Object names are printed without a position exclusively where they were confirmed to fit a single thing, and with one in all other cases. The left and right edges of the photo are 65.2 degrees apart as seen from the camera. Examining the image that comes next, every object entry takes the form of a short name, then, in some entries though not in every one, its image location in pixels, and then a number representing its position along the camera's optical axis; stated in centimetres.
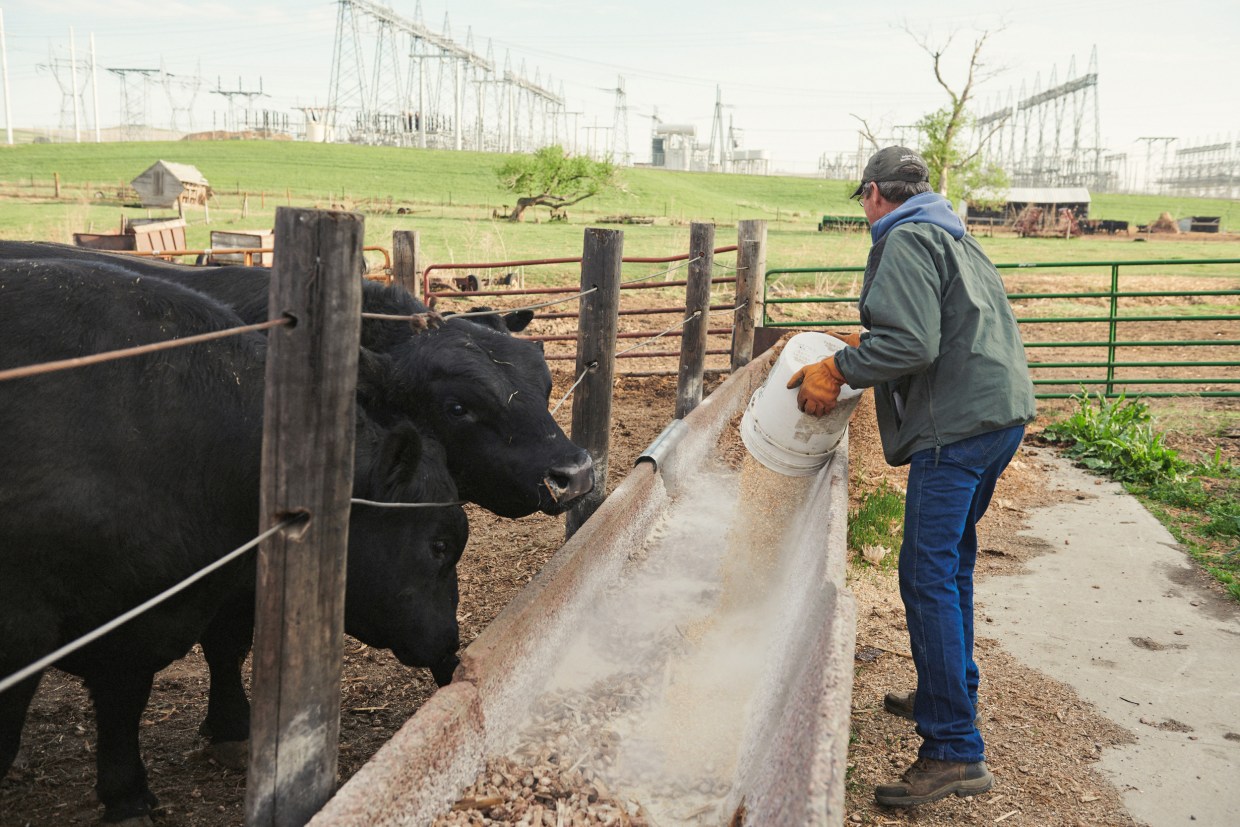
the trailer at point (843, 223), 3964
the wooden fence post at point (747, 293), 878
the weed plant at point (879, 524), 543
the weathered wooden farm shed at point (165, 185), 3864
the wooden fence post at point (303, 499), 191
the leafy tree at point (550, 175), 4803
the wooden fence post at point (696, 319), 730
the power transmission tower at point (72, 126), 9491
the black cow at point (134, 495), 240
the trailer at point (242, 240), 1573
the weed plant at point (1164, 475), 583
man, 313
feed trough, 225
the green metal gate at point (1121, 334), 947
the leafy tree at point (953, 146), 3906
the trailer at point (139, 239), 1753
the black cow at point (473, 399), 367
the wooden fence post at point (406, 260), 718
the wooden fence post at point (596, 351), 486
